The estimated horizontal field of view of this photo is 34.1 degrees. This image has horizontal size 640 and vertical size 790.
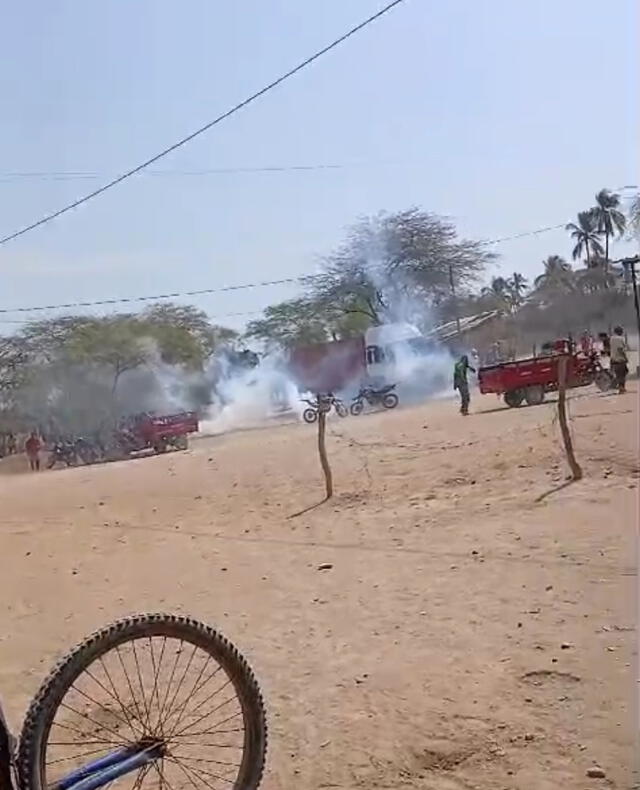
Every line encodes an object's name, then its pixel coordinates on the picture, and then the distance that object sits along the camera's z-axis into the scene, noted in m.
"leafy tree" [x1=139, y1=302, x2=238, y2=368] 44.56
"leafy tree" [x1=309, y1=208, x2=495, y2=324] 47.91
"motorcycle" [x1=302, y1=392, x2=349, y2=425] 31.78
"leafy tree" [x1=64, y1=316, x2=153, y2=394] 41.09
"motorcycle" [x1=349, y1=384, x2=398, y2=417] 34.62
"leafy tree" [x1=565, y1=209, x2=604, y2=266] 47.72
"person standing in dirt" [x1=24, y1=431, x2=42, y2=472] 31.00
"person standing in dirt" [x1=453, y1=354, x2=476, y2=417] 24.77
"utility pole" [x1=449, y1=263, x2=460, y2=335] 48.22
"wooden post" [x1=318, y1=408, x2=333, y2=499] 12.61
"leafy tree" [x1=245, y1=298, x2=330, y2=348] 50.38
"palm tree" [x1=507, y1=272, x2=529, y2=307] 44.21
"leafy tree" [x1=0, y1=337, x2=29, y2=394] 39.44
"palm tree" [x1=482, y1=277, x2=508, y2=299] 48.03
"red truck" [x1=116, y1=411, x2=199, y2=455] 30.47
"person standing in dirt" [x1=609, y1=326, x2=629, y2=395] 21.34
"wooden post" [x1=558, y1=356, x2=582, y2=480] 10.58
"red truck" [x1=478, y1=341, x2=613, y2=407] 24.67
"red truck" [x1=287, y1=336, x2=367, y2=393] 41.41
